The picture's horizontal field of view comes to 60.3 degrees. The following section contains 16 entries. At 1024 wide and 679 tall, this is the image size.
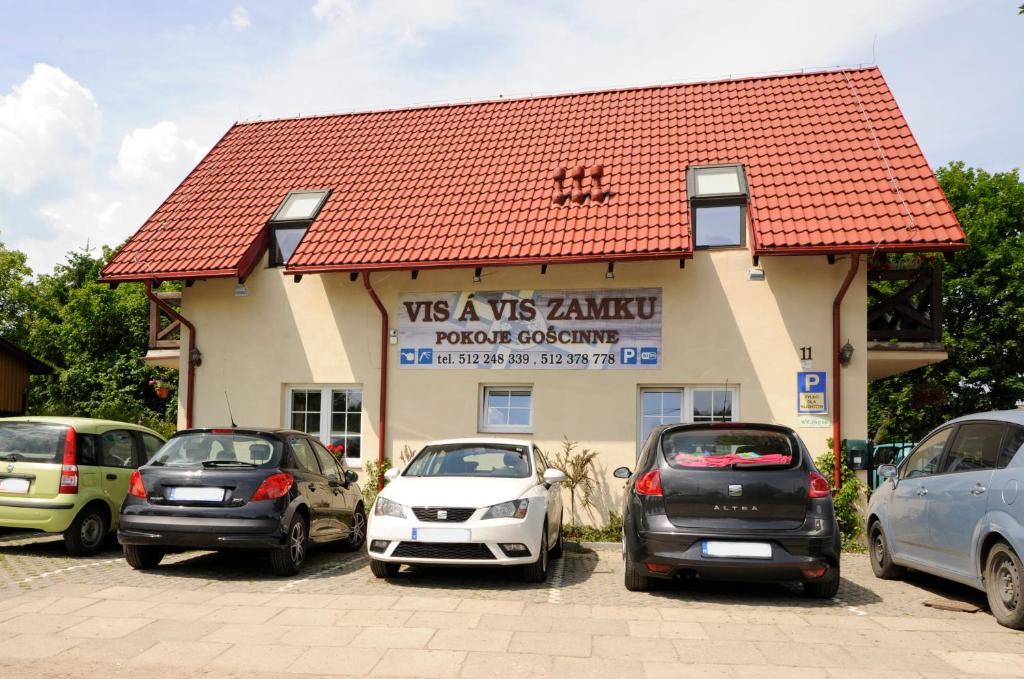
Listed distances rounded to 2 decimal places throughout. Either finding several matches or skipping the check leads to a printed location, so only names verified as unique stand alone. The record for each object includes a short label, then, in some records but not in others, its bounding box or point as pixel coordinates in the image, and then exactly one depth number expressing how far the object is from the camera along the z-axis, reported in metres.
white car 8.26
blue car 6.80
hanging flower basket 19.41
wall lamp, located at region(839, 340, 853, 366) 12.21
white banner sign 12.91
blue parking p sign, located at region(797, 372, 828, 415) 12.26
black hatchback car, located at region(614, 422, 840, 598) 7.46
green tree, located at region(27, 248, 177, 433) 30.62
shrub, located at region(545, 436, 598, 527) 12.68
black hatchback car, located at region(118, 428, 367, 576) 8.43
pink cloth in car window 7.77
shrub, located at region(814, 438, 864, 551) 11.84
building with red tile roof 12.44
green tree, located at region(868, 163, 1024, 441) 26.50
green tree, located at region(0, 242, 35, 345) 52.19
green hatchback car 9.69
